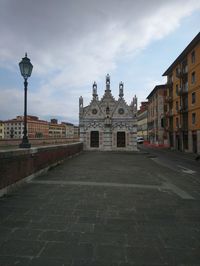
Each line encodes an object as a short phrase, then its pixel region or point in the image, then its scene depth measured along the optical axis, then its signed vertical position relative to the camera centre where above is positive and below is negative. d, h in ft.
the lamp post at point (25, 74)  28.86 +9.20
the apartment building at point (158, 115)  152.66 +18.43
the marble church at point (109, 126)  102.63 +6.31
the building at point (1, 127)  342.68 +18.16
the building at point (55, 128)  436.35 +22.67
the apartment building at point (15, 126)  344.08 +21.17
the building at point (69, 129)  488.93 +24.69
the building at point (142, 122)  219.65 +17.97
